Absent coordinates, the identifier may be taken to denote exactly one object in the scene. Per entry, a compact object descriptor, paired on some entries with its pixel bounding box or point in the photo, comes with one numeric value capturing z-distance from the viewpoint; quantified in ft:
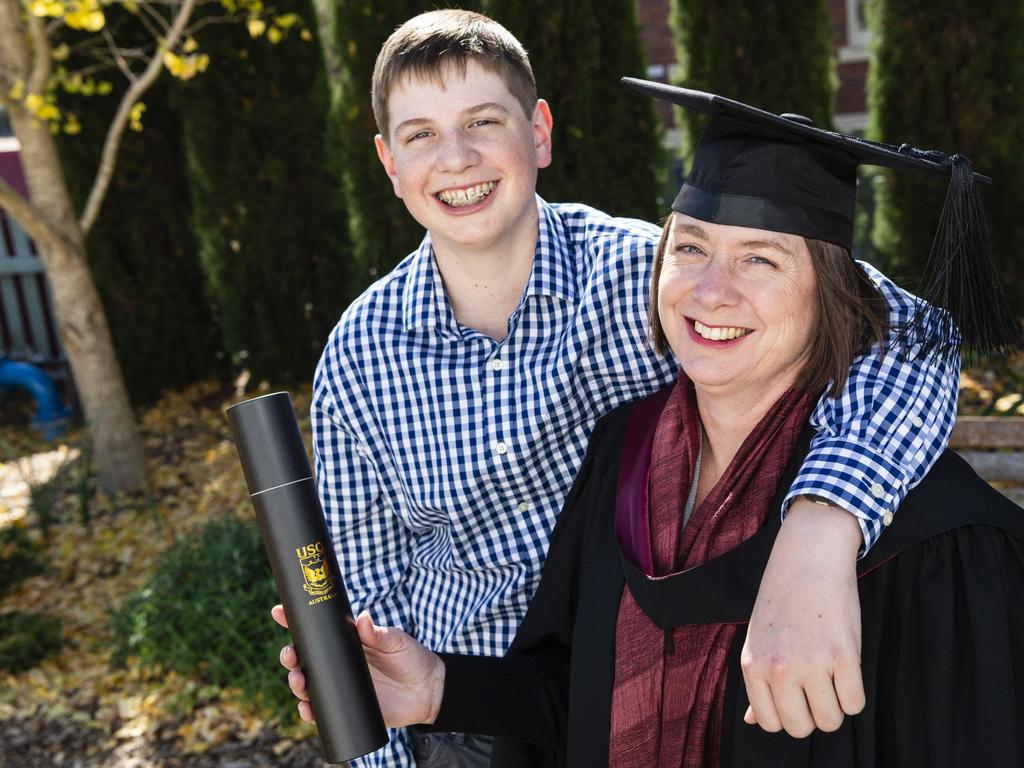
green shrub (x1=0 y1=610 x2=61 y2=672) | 13.96
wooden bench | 9.97
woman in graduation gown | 5.10
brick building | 34.96
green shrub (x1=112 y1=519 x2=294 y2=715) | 12.89
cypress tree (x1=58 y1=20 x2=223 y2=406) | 21.70
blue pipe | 23.12
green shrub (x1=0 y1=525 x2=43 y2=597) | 15.46
